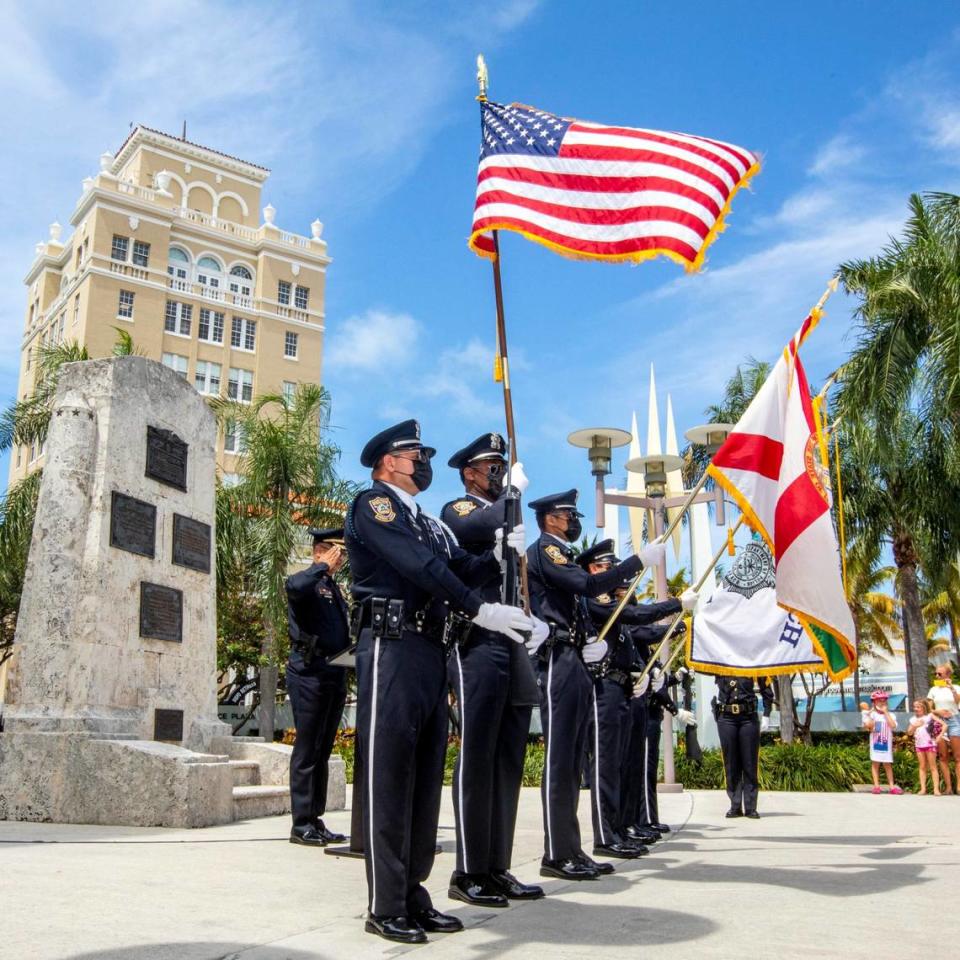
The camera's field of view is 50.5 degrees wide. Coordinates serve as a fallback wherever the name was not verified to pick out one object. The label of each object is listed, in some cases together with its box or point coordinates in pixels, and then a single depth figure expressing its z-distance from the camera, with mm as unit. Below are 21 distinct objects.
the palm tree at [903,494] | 17672
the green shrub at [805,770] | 16000
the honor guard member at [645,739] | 7766
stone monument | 7320
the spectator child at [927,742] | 14656
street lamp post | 13750
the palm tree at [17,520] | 19578
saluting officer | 6883
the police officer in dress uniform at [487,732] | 4629
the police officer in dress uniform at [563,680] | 5508
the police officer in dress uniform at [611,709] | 6672
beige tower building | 55219
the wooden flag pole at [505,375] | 4883
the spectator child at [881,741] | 15125
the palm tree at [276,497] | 21359
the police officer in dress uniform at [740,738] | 10570
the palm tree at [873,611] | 38250
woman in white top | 14898
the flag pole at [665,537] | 6227
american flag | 6496
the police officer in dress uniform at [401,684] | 3963
